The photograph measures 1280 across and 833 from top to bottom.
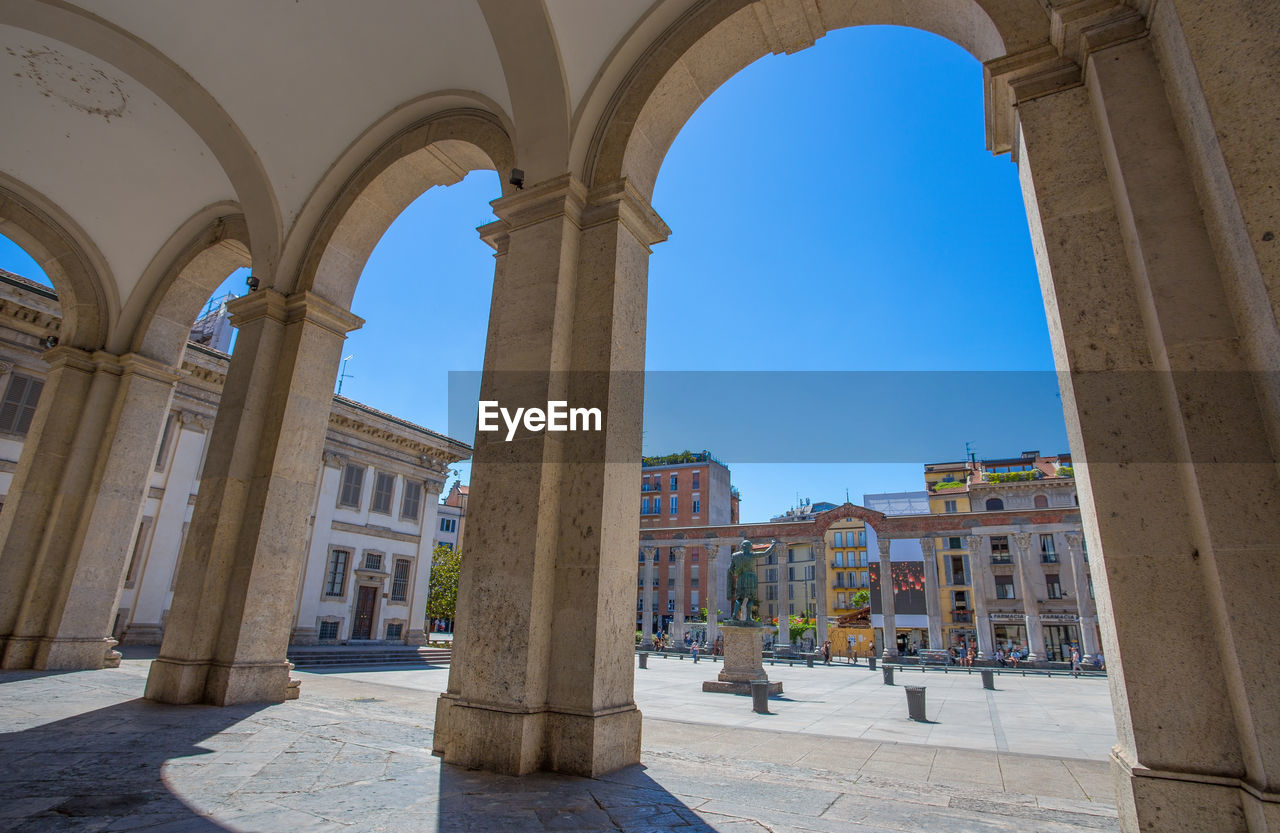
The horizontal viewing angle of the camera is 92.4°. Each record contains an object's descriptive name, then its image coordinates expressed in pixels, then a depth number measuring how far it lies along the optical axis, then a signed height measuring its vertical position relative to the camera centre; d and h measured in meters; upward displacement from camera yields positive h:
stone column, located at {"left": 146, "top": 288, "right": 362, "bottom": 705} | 6.30 +0.81
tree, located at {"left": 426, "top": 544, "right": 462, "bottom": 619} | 38.91 +0.48
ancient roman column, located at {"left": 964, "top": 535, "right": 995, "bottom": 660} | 30.98 +0.84
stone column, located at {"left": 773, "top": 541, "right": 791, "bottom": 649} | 30.50 -0.05
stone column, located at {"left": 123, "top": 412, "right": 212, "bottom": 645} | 18.08 +1.57
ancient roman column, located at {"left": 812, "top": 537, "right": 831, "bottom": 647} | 32.91 +1.36
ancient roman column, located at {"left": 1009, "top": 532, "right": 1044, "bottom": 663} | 30.14 +0.47
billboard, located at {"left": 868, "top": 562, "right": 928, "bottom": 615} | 38.59 +1.40
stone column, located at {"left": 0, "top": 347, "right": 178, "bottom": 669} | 8.29 +1.09
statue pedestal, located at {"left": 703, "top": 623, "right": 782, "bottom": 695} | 13.68 -1.08
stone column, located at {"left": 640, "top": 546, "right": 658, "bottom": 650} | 37.53 -0.20
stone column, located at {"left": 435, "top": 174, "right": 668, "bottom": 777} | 4.04 +0.60
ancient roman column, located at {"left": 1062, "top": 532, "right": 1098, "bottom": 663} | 29.95 +0.83
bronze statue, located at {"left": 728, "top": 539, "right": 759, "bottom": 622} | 15.02 +0.55
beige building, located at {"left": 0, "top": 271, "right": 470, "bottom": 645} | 16.03 +3.26
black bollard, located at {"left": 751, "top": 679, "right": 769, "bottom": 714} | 9.28 -1.34
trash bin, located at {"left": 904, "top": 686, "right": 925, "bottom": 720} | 9.09 -1.30
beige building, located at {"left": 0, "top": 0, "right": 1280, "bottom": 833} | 2.68 +2.20
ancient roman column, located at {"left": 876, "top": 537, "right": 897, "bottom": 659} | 31.53 +0.32
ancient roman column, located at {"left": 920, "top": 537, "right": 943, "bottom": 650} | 32.66 +0.85
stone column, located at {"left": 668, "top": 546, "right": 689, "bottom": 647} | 37.37 -1.10
